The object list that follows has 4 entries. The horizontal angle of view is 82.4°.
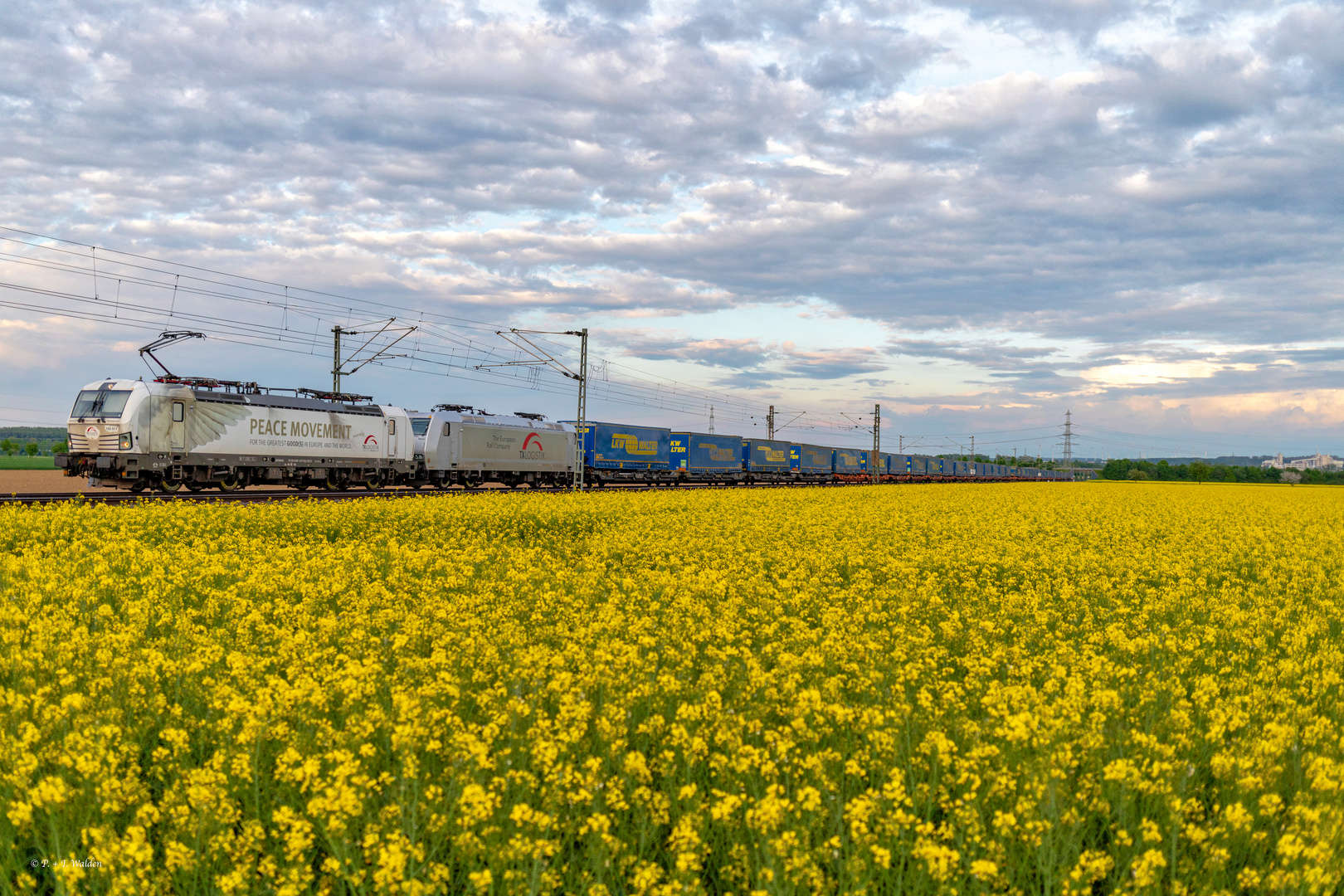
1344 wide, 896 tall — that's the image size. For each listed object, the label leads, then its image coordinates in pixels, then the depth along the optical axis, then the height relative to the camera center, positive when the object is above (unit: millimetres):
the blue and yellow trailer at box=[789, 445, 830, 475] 68062 -21
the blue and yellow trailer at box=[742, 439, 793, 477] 62688 +148
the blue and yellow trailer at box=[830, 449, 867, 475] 76188 -140
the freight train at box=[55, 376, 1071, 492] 28016 +152
